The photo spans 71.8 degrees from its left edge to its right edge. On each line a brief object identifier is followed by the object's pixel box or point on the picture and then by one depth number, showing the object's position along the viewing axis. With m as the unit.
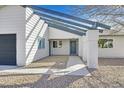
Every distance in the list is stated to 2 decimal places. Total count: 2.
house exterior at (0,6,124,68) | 5.48
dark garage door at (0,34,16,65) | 6.01
